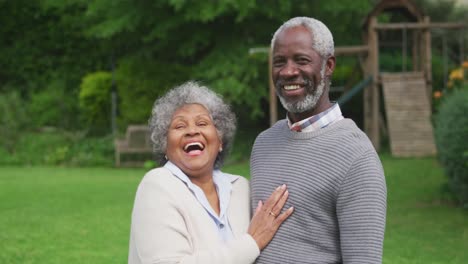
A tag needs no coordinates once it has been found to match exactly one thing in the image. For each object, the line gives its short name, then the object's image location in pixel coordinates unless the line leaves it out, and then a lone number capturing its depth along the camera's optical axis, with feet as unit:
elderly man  8.78
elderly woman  9.43
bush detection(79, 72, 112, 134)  68.13
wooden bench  56.34
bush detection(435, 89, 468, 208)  29.19
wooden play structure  53.26
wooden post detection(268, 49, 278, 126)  53.62
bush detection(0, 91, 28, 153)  60.16
